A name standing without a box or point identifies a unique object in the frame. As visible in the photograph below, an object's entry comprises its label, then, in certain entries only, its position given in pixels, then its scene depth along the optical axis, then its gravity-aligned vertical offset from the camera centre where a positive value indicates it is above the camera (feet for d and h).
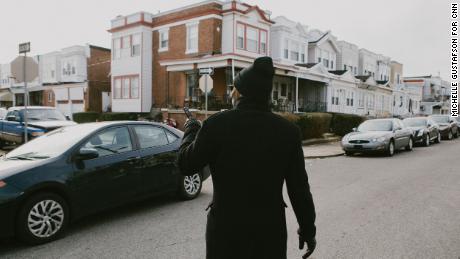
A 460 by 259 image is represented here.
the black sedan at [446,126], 81.35 -2.91
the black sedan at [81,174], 15.81 -3.22
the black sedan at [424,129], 65.16 -3.08
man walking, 7.41 -1.21
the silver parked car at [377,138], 48.85 -3.49
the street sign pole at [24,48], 34.20 +5.07
